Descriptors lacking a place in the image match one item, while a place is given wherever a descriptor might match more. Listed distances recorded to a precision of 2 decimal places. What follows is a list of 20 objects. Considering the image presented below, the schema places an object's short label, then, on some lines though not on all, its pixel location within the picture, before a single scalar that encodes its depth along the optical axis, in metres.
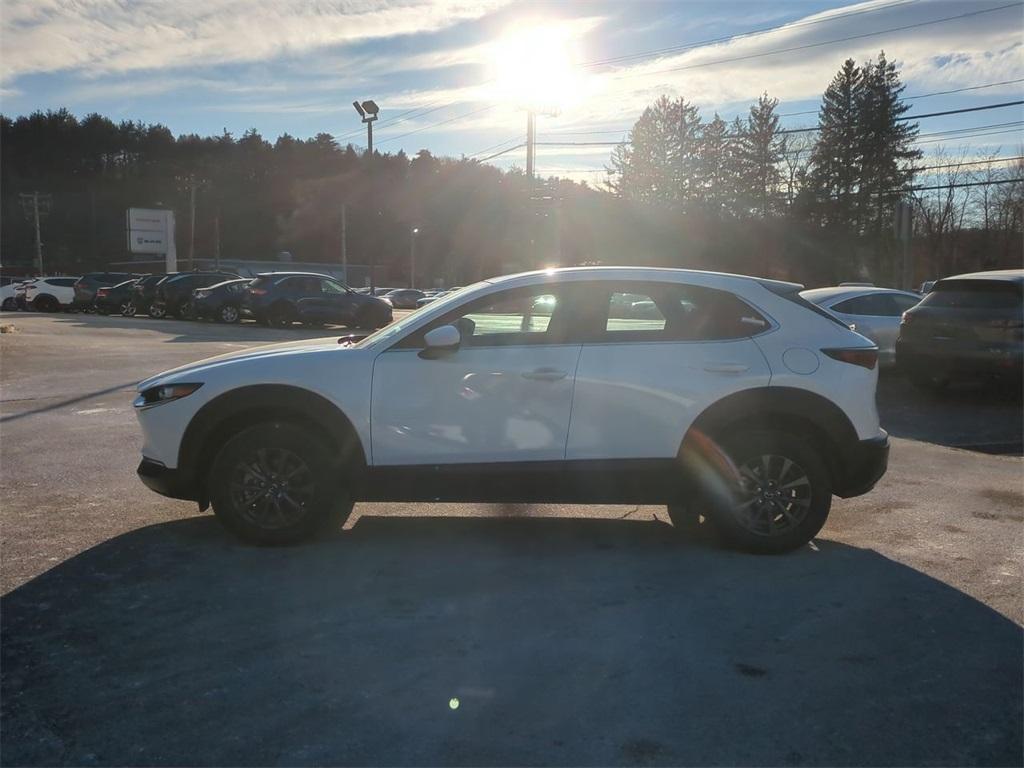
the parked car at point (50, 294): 38.03
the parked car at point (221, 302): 27.86
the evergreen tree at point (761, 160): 61.78
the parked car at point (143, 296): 33.38
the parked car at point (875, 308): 13.48
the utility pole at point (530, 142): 34.25
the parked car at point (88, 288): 36.59
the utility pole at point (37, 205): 75.69
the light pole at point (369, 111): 32.72
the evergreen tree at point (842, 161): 57.34
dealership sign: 65.62
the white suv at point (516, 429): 5.18
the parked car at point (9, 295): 39.53
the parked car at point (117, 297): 34.59
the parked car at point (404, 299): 51.22
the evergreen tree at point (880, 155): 57.03
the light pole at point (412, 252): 82.64
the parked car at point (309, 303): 24.97
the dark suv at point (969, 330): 11.05
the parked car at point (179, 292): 30.59
